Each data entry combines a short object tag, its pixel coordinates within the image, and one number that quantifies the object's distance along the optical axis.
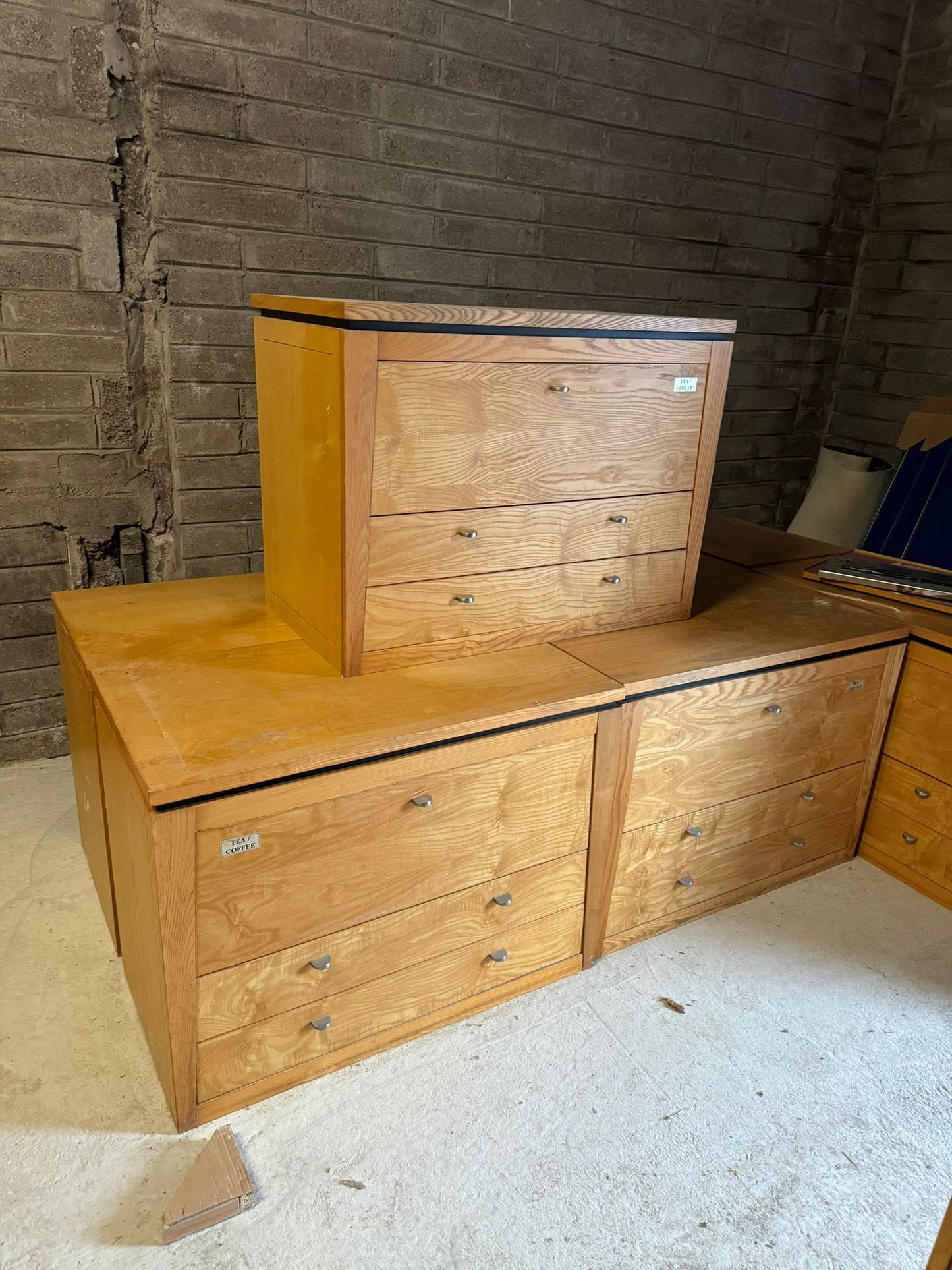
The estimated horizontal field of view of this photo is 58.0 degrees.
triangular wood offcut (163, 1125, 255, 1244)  1.27
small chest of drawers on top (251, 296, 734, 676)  1.49
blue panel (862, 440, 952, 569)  2.78
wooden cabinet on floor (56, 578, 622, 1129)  1.32
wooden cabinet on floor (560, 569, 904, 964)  1.78
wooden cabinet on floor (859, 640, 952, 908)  2.07
